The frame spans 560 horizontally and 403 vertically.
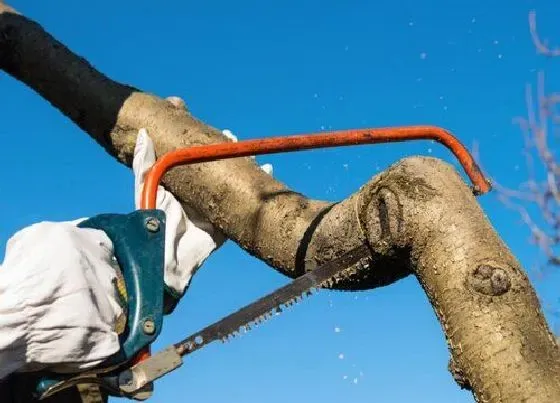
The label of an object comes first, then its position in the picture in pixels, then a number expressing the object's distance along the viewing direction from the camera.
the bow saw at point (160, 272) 1.38
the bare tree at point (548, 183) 4.54
